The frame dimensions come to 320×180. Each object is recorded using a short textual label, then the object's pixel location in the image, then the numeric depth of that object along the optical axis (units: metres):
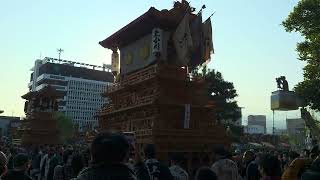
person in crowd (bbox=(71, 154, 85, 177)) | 8.66
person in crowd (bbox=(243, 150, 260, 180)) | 9.10
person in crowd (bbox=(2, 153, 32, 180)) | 5.18
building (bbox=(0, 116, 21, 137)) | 97.82
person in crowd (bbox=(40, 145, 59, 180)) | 11.20
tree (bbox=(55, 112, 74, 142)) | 73.18
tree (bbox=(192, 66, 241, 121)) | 37.22
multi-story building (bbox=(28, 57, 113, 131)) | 118.69
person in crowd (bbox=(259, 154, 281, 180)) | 4.96
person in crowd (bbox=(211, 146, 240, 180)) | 7.63
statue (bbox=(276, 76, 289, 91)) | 22.34
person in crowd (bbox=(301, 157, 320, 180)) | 4.25
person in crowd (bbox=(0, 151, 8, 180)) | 5.80
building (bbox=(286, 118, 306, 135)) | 153.88
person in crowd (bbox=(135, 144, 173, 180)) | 6.41
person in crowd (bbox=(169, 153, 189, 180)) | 7.85
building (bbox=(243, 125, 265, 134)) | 176.62
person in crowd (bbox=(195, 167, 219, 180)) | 4.70
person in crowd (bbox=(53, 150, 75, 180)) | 9.93
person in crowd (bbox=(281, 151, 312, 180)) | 5.29
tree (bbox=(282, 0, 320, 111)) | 24.03
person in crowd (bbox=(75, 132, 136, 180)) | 2.72
